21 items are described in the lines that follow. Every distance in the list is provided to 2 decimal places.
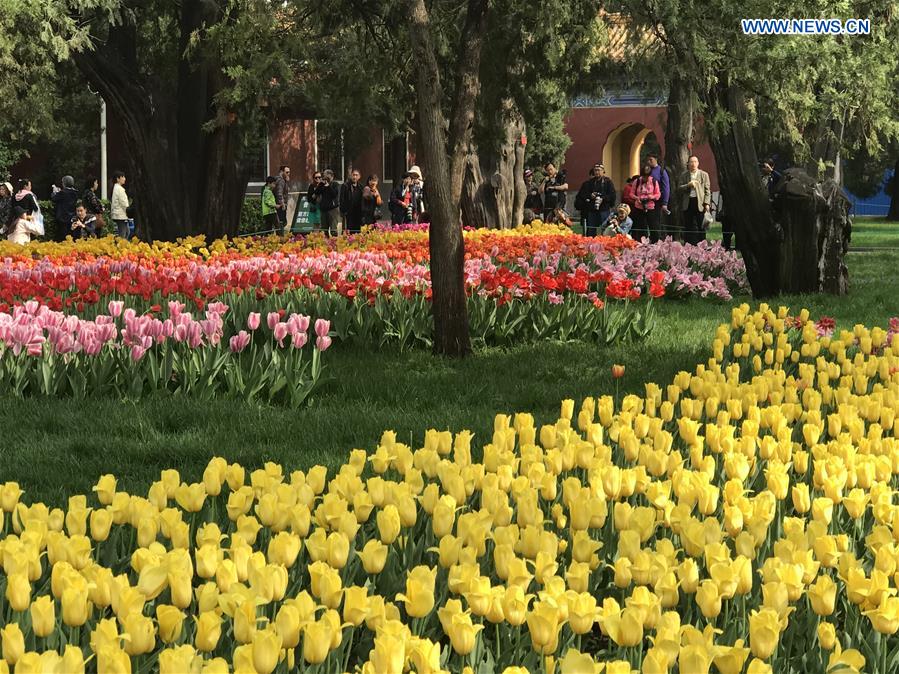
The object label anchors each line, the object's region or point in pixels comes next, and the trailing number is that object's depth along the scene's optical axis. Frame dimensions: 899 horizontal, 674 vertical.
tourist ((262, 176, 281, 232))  23.03
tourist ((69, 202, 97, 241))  20.86
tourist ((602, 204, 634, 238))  18.97
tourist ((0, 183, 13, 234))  19.61
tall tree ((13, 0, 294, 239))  16.19
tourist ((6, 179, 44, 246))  18.58
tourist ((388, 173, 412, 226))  22.92
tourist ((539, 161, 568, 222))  23.89
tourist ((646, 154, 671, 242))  19.04
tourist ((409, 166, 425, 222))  22.88
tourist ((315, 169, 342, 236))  22.00
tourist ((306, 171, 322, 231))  22.42
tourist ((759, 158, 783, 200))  18.42
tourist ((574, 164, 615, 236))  20.31
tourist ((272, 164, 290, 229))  23.92
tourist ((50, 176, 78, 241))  20.92
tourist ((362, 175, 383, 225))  22.73
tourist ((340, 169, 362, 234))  22.27
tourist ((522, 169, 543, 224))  25.15
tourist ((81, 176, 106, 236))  21.83
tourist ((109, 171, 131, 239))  20.64
